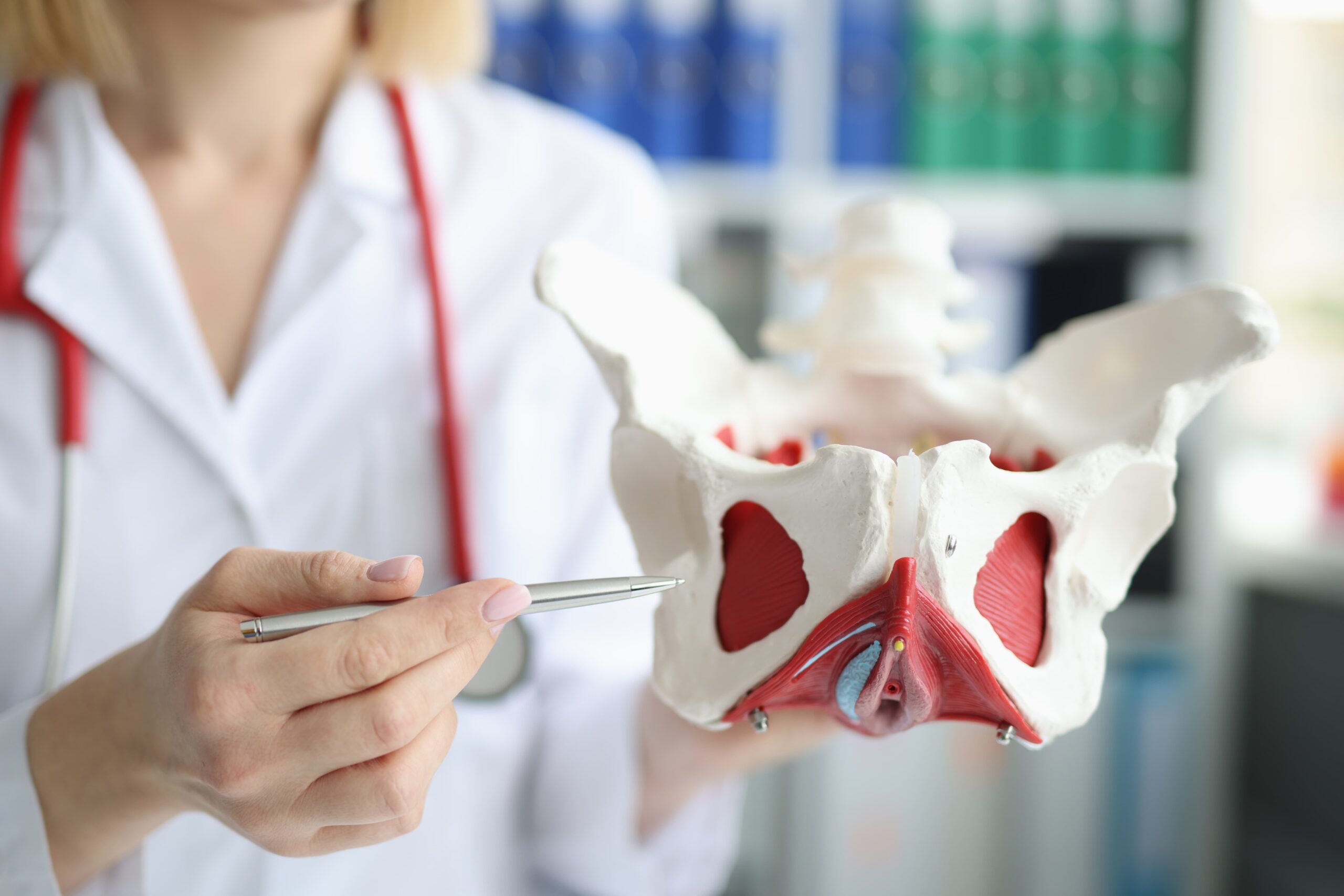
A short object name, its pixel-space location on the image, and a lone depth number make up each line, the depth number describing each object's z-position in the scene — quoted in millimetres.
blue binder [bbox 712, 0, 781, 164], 1485
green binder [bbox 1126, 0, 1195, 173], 1523
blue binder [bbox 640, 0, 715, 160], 1492
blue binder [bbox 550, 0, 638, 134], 1487
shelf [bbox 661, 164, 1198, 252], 1526
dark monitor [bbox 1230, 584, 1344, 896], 1444
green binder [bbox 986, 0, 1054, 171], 1511
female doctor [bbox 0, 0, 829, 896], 719
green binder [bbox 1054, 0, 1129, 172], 1516
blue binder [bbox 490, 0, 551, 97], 1495
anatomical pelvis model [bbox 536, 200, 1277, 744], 430
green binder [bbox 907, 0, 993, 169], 1505
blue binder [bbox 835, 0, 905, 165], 1521
